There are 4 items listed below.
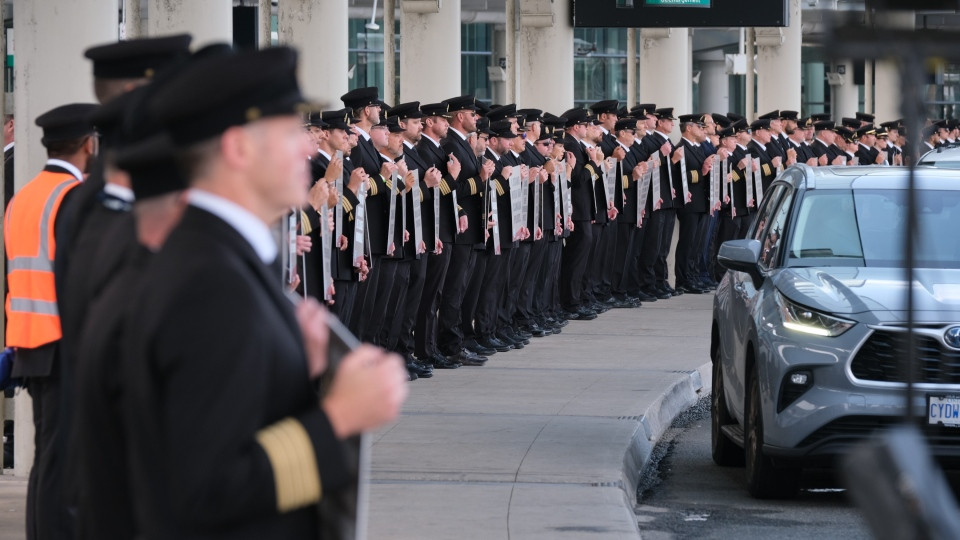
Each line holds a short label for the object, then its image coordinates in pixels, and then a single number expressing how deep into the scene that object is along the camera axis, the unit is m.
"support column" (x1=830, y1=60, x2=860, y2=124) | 63.73
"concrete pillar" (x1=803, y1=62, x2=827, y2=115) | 81.19
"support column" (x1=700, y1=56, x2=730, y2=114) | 71.06
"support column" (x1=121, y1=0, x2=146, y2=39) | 24.03
